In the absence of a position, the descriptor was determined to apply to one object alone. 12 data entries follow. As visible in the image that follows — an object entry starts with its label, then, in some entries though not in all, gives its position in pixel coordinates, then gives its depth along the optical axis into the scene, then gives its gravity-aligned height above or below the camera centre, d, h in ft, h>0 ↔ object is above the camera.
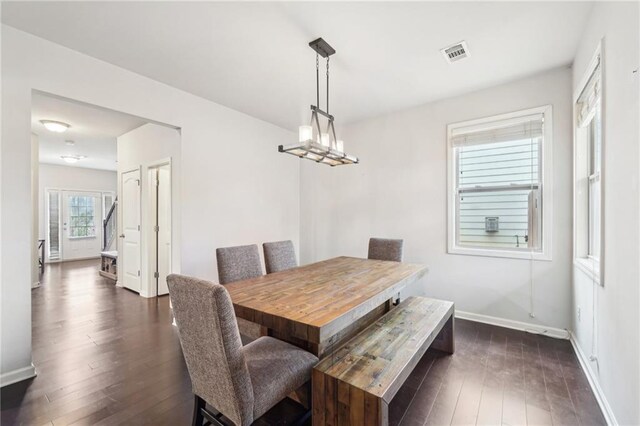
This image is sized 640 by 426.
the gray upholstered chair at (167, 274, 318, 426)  4.04 -2.44
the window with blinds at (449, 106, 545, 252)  10.37 +1.26
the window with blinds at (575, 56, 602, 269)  7.63 +1.28
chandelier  7.43 +1.81
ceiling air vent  8.27 +4.97
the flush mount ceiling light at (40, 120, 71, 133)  14.01 +4.47
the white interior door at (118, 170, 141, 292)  15.48 -1.07
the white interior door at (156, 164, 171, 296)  15.17 -1.11
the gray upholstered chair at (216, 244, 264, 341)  8.38 -1.67
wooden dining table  4.75 -1.79
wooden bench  4.51 -2.88
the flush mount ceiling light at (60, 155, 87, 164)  21.71 +4.36
